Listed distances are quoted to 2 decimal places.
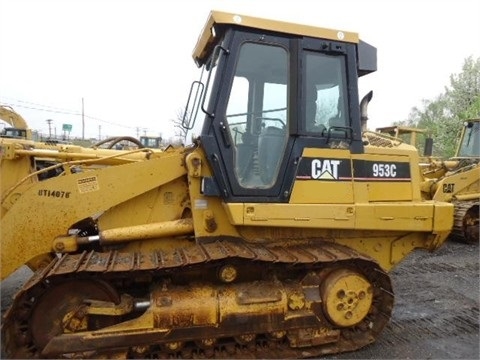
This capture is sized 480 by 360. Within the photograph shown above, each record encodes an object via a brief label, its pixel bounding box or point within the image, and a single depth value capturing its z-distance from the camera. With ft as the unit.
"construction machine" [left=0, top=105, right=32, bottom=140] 38.09
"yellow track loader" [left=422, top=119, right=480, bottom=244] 25.85
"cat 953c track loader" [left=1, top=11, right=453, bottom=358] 10.33
